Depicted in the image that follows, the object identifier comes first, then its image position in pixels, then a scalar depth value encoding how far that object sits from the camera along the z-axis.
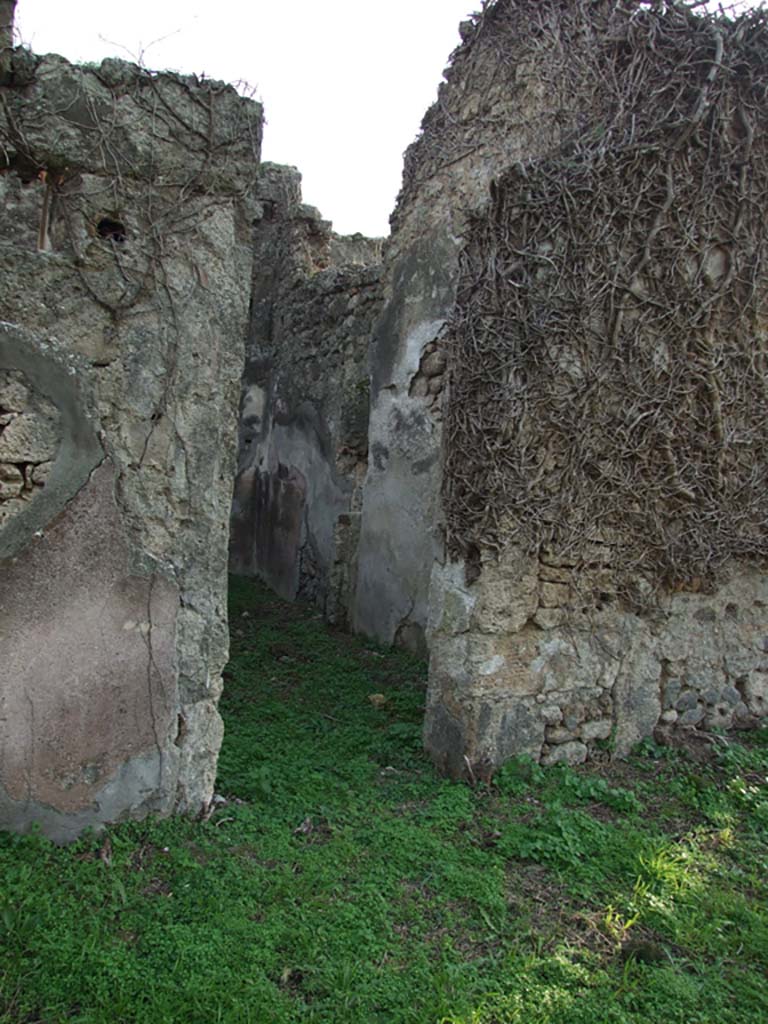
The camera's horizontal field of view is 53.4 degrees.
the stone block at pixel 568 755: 3.64
